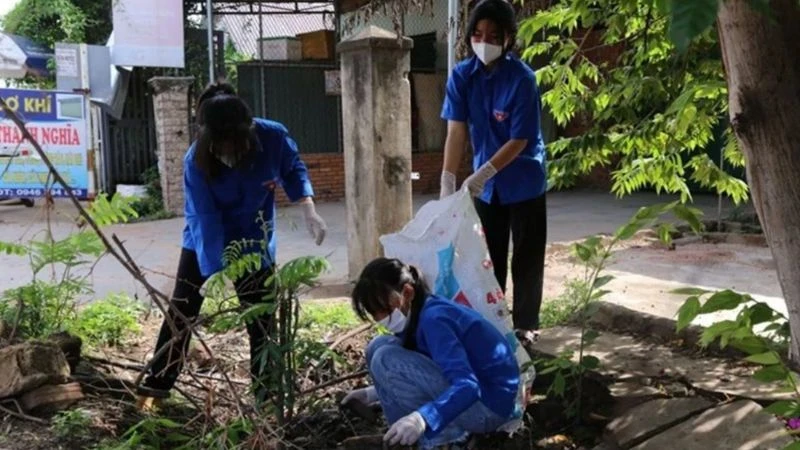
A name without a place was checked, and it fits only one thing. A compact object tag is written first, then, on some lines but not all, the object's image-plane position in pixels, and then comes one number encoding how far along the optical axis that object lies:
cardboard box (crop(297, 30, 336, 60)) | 12.74
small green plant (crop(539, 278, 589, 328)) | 3.96
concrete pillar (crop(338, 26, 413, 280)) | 5.25
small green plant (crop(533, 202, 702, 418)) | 1.85
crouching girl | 2.51
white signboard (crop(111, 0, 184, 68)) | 11.36
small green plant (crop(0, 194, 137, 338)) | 3.27
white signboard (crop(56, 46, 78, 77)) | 11.45
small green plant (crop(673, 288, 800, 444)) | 1.42
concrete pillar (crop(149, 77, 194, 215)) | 10.67
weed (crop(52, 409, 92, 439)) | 2.79
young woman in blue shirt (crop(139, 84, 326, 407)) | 2.96
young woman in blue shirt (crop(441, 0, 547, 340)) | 3.25
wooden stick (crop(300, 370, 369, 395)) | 3.01
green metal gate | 11.73
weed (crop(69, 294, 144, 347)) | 4.00
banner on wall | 10.38
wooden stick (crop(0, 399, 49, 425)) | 2.87
